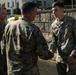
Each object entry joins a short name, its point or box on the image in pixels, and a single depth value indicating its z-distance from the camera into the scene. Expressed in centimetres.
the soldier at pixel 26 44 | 321
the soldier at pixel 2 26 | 404
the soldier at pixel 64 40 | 381
